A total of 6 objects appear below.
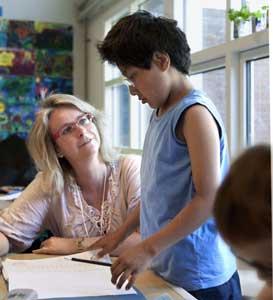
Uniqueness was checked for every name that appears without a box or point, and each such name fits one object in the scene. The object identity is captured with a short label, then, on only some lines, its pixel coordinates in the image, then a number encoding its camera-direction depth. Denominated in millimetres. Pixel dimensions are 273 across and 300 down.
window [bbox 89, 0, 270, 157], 2039
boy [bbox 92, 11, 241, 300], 1018
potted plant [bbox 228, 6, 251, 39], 1965
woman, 1525
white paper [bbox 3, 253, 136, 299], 1023
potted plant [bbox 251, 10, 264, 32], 1901
